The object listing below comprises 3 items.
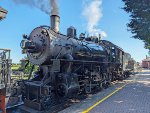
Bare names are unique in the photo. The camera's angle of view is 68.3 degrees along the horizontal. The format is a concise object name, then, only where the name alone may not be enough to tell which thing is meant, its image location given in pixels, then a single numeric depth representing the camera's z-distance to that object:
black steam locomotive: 4.98
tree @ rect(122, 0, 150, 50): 8.37
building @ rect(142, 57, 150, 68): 43.26
